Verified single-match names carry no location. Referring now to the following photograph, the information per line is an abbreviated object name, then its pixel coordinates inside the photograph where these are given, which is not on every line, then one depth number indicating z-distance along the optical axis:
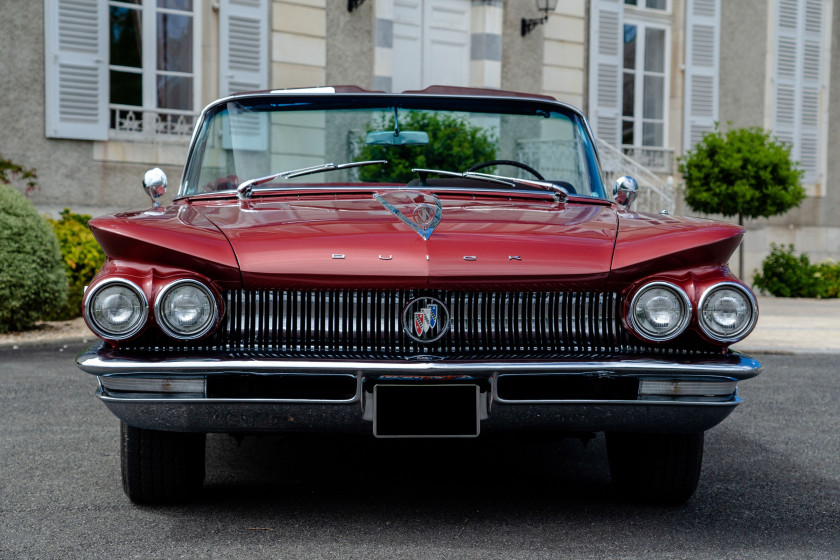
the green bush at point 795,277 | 16.33
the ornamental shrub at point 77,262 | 9.78
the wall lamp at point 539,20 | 15.44
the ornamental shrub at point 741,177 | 14.65
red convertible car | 3.02
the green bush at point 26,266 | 8.66
